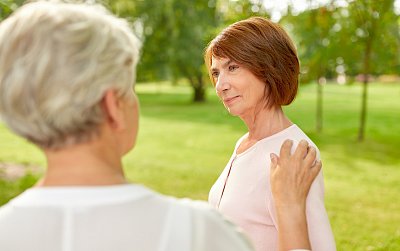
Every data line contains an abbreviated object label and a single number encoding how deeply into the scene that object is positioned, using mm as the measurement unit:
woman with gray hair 1146
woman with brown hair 2227
